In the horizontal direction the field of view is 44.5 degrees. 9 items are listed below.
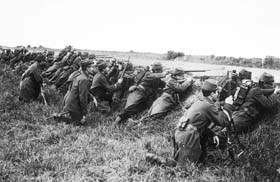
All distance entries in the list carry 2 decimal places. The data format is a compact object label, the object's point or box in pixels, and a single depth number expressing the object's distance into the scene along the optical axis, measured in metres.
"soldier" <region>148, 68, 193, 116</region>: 8.30
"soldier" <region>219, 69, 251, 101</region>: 7.49
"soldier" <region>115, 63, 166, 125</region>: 8.98
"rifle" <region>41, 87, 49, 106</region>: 10.40
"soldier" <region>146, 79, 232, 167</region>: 5.50
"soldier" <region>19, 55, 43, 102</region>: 10.76
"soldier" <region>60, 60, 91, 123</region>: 8.60
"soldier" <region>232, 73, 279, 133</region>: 6.58
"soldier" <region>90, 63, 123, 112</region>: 9.71
